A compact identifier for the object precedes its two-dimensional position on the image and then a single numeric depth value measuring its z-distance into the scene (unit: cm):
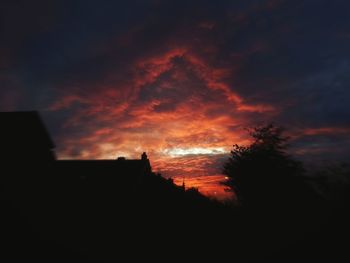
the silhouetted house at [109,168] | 2997
